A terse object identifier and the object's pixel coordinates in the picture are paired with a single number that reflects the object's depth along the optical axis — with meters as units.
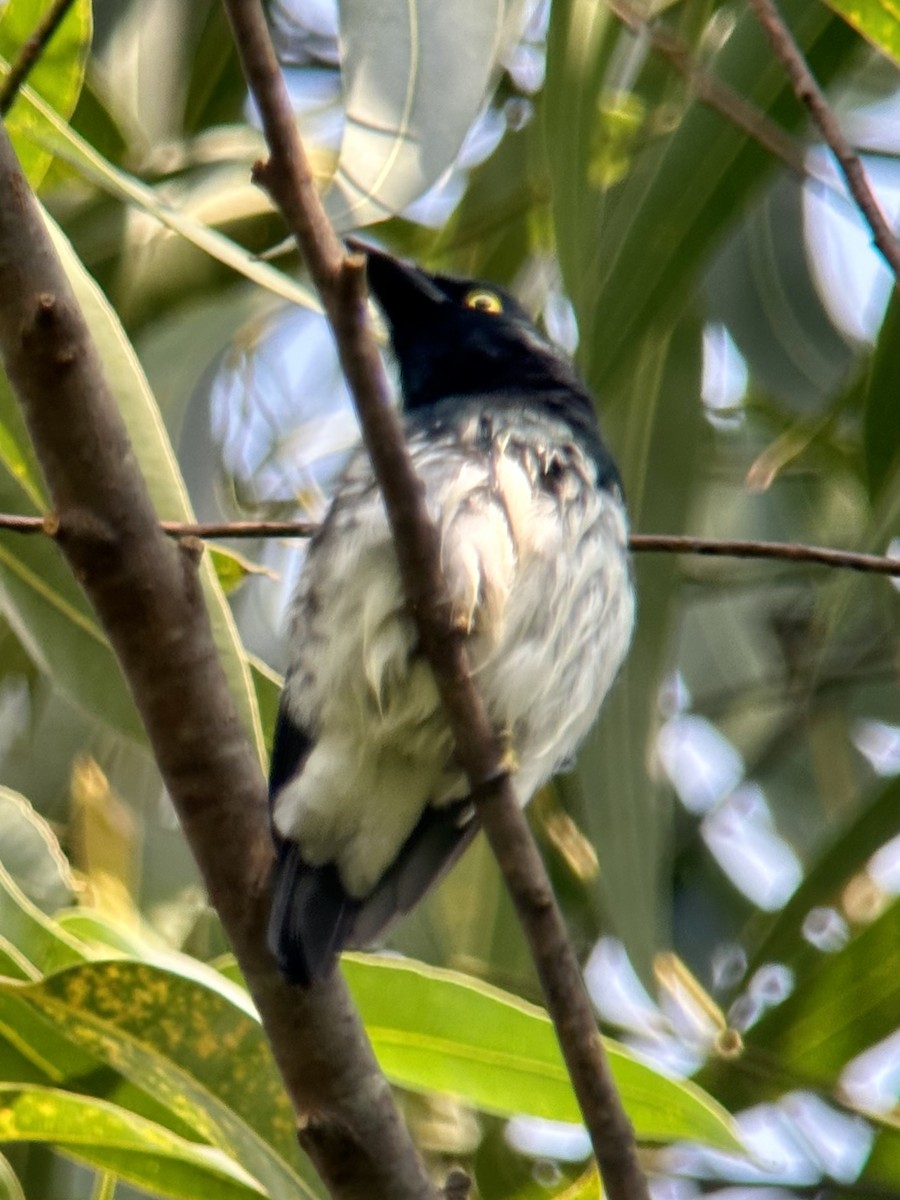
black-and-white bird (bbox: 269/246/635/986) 5.13
